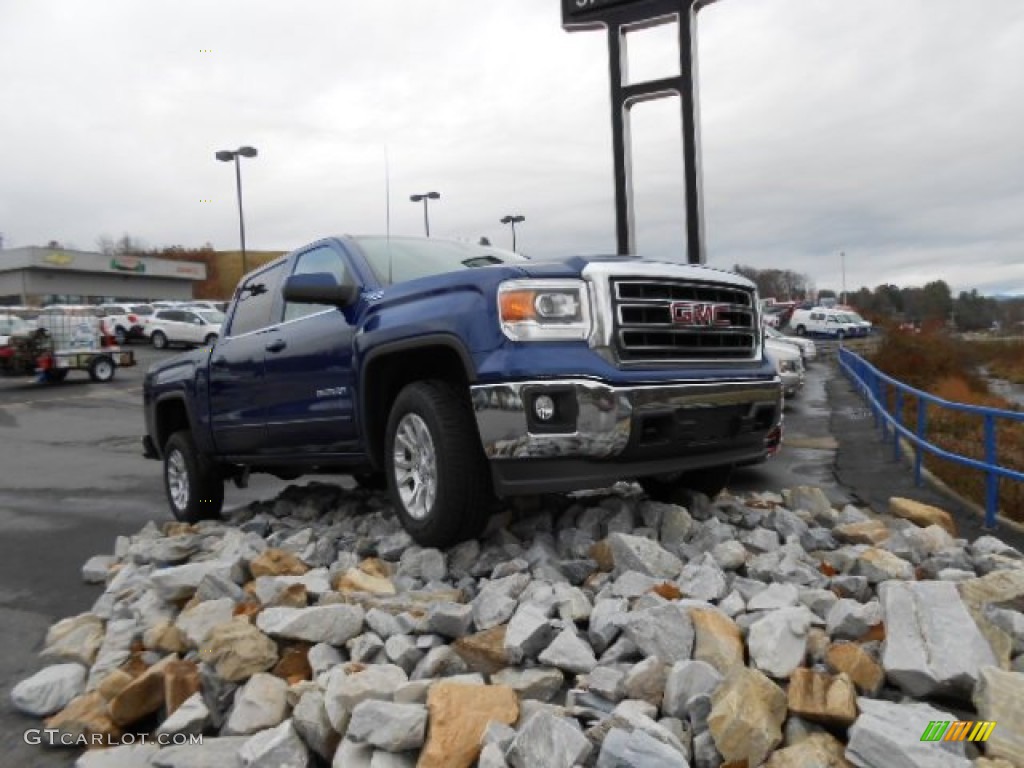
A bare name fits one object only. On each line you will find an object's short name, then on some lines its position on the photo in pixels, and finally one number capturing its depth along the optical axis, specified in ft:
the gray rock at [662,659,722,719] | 9.37
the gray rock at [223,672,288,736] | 10.57
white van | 157.28
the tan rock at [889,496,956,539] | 17.37
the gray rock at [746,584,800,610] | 11.35
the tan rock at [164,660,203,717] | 11.38
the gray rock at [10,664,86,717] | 12.29
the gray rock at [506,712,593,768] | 8.48
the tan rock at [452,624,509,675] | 10.90
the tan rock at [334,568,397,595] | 13.48
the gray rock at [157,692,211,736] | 10.71
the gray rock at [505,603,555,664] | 10.71
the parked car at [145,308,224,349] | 109.91
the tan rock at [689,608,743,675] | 10.00
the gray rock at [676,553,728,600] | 11.97
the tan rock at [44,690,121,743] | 11.34
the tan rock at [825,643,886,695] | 9.43
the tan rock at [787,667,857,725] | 8.82
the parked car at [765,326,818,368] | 59.45
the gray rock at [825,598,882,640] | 10.55
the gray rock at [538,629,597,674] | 10.45
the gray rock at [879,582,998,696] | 9.15
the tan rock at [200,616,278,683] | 11.45
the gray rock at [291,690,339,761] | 9.84
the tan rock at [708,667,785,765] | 8.48
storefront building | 203.72
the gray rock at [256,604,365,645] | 11.89
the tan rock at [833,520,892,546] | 15.12
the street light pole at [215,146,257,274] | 118.93
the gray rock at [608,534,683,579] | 12.96
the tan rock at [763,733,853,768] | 8.18
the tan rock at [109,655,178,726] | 11.39
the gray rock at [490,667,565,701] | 10.18
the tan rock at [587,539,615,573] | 13.60
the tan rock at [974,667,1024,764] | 8.28
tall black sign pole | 34.91
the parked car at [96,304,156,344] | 119.75
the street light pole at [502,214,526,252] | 107.14
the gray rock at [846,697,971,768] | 7.91
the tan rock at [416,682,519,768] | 8.96
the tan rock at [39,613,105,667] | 13.93
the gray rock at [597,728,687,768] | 8.25
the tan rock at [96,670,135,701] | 11.89
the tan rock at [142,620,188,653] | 13.03
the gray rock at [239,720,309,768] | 9.57
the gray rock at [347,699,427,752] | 9.23
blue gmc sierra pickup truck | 12.80
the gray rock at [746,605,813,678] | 9.88
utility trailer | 75.00
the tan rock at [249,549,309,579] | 14.90
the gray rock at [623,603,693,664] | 10.31
